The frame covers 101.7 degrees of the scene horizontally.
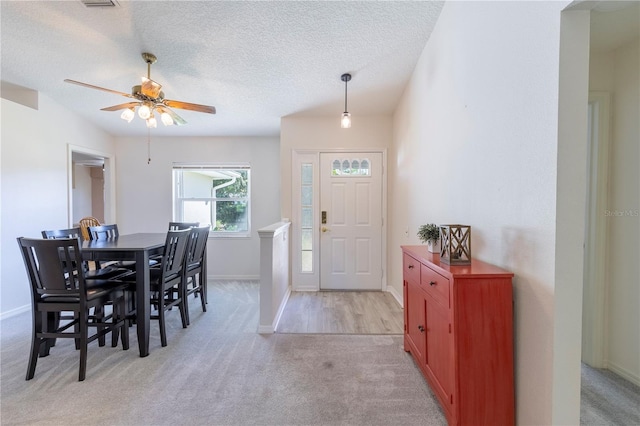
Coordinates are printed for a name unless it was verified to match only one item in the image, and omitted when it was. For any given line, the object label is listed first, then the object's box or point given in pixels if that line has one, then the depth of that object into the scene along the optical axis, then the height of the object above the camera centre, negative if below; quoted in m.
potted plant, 1.79 -0.19
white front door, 3.84 -0.19
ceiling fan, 2.30 +0.98
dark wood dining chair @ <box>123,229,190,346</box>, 2.30 -0.66
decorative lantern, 1.51 -0.21
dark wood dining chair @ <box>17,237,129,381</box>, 1.79 -0.60
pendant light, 2.91 +1.03
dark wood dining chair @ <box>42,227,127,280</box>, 2.37 -0.61
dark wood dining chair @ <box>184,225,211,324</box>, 2.72 -0.61
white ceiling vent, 1.99 +1.58
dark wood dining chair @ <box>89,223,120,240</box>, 2.94 -0.30
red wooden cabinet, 1.30 -0.69
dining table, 2.12 -0.49
